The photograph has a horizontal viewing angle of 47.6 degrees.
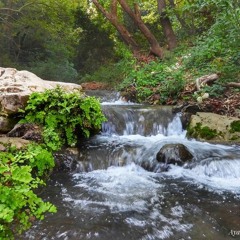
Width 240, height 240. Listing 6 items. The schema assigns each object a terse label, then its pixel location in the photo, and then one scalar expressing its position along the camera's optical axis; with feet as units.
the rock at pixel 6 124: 19.15
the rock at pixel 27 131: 17.73
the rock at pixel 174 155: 17.90
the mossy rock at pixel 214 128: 22.47
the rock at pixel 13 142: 15.91
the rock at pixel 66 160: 17.76
